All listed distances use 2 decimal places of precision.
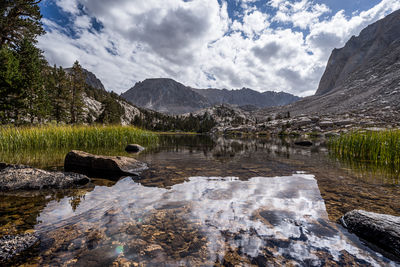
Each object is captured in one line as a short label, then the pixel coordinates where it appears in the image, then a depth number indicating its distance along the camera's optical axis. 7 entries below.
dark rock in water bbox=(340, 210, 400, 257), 2.86
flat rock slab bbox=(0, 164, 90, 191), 5.27
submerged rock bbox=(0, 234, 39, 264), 2.45
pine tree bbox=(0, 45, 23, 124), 22.98
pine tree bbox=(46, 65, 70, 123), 38.22
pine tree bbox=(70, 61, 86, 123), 39.34
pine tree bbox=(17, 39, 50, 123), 27.14
